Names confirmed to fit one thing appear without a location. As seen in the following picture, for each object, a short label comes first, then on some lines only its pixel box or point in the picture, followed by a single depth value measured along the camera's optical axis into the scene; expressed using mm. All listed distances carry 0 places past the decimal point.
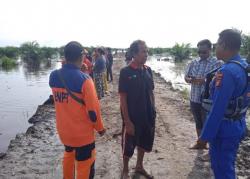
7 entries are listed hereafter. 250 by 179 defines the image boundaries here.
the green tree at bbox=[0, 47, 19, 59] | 56831
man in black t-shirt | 4484
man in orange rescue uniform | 3635
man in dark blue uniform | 3127
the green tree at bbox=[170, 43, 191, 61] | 49688
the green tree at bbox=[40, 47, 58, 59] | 54125
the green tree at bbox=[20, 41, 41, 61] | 50562
